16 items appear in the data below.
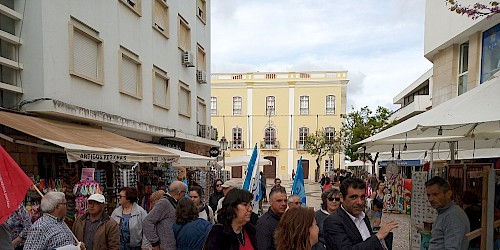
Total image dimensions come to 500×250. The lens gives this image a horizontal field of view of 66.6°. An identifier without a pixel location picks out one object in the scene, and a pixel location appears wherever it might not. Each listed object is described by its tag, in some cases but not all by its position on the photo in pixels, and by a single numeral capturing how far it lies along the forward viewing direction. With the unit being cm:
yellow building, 4647
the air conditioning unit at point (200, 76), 1930
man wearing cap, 467
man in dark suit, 320
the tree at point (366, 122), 2558
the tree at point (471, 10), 490
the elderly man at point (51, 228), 378
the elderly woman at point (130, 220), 565
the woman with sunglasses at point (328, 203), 501
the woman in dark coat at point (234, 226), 323
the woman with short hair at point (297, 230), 282
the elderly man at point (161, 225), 514
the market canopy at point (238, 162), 2049
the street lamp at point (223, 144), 2134
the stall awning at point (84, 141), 621
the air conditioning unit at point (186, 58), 1669
